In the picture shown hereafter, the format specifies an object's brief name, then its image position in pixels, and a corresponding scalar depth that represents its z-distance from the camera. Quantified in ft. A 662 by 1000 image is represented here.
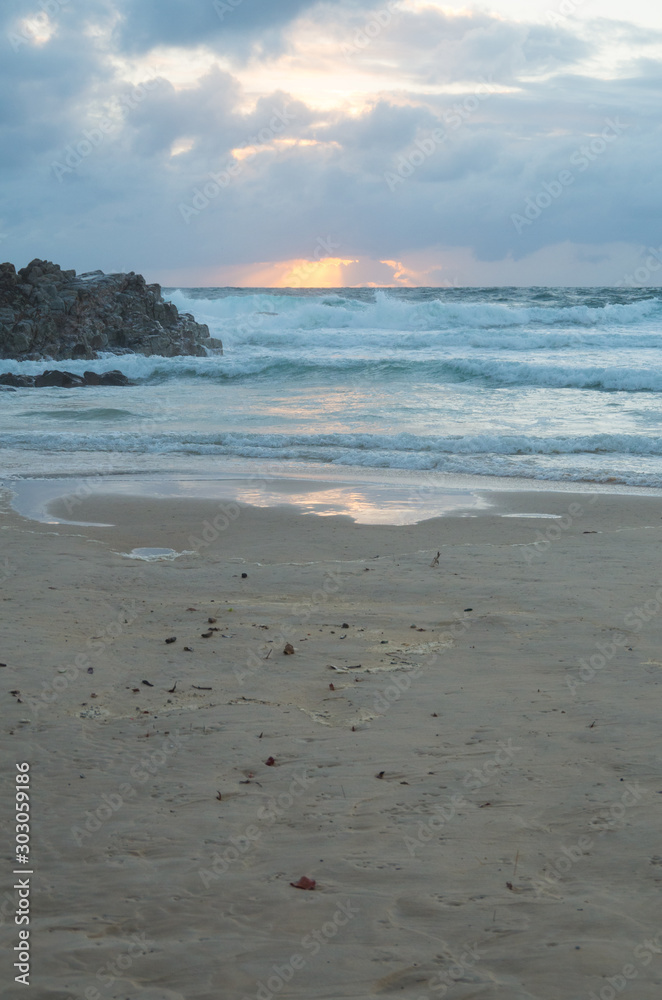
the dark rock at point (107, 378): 88.38
